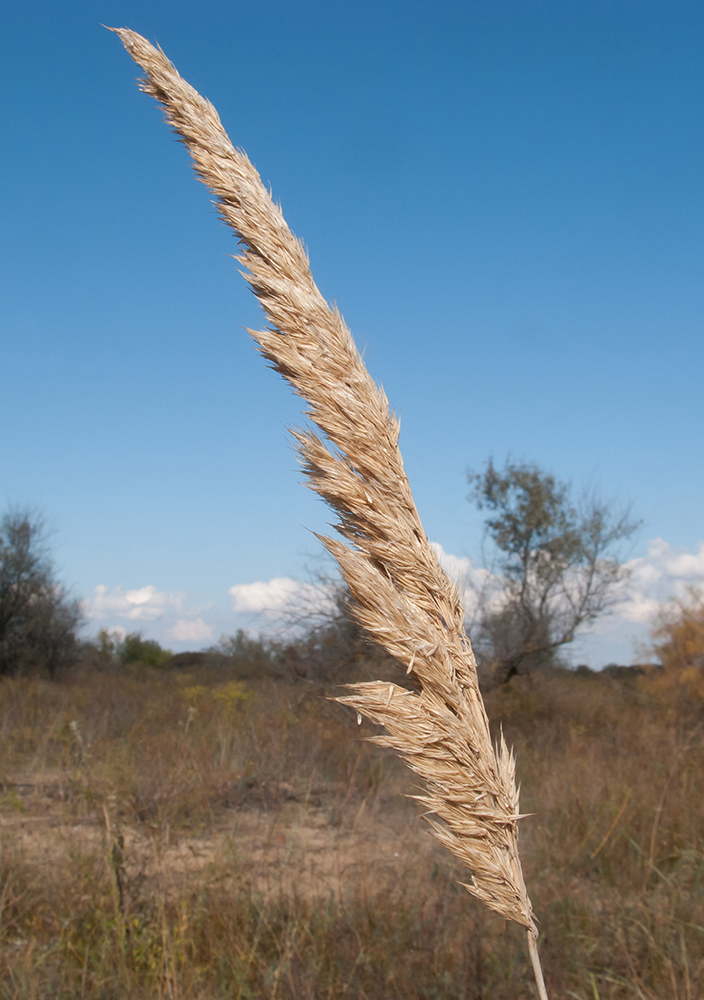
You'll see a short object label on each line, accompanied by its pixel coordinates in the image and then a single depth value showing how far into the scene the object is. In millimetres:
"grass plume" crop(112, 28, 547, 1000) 760
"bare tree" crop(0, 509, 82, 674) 15758
